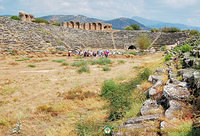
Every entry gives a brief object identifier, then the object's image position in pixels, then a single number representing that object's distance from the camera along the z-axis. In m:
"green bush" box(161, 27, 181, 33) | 46.41
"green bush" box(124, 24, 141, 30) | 70.25
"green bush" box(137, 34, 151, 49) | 34.44
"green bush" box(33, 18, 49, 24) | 47.67
